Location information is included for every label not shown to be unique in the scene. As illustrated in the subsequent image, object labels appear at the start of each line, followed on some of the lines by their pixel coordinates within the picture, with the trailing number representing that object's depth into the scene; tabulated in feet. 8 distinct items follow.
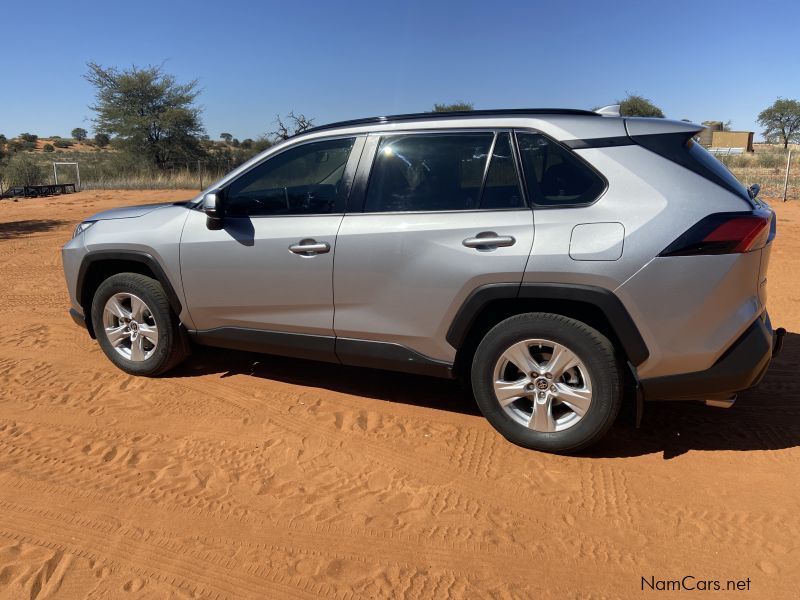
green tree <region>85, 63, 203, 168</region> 105.91
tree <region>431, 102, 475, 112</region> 94.67
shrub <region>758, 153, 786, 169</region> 99.50
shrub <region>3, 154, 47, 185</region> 85.51
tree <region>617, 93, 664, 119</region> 107.86
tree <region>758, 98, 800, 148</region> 162.20
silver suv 10.67
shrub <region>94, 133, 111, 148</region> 177.75
